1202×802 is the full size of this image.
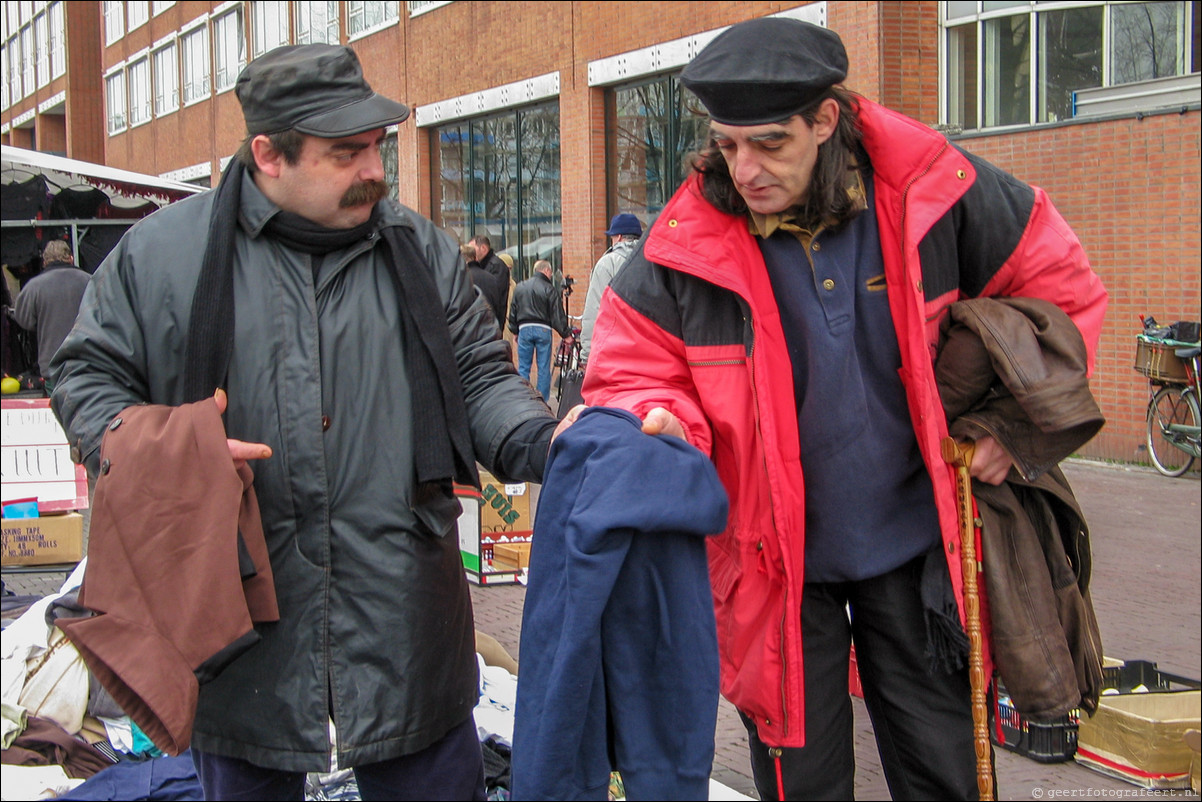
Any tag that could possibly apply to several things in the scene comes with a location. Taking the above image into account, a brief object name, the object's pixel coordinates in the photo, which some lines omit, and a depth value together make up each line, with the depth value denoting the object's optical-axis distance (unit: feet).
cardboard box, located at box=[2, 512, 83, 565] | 24.02
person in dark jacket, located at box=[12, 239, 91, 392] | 28.09
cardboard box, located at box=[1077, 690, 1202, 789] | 13.34
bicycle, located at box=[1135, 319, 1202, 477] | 32.27
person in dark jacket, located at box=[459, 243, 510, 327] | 42.45
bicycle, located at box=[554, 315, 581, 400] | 47.57
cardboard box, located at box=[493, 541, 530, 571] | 23.03
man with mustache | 7.52
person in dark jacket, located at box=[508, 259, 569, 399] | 45.19
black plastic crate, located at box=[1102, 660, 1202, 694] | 14.60
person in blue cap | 26.63
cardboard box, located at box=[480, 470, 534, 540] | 23.47
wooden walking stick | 7.77
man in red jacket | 7.64
